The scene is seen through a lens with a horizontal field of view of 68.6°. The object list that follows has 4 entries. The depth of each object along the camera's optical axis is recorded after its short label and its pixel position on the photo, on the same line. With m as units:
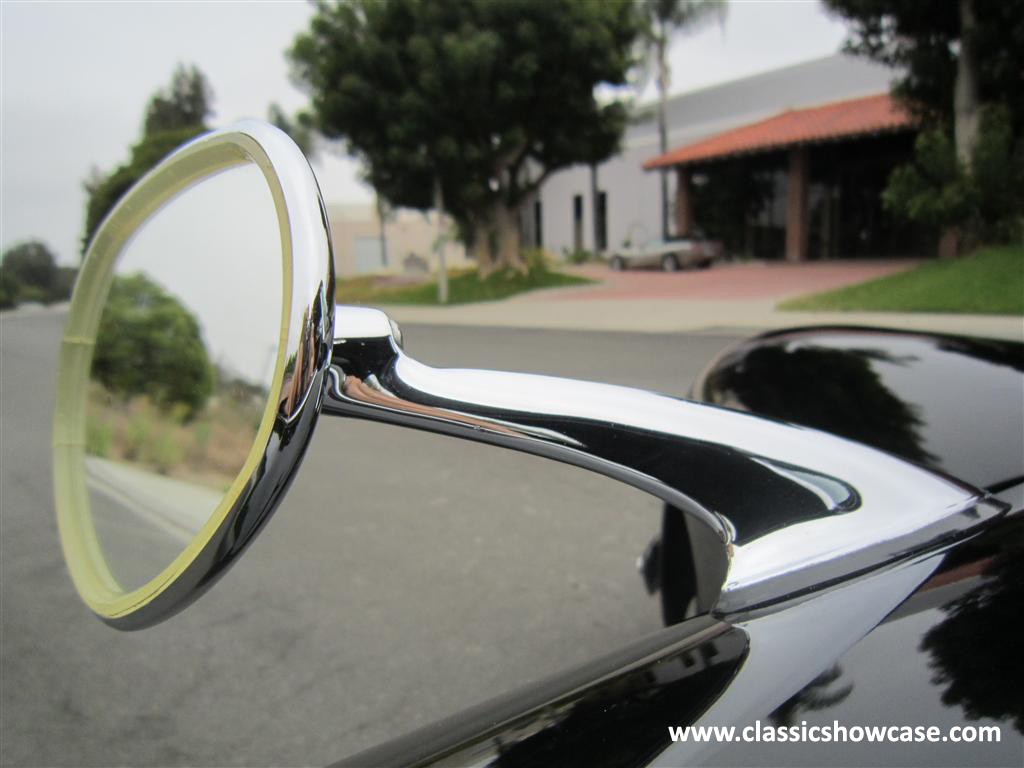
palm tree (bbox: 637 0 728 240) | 23.38
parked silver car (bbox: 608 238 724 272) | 24.69
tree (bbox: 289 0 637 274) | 17.56
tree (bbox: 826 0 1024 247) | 7.10
